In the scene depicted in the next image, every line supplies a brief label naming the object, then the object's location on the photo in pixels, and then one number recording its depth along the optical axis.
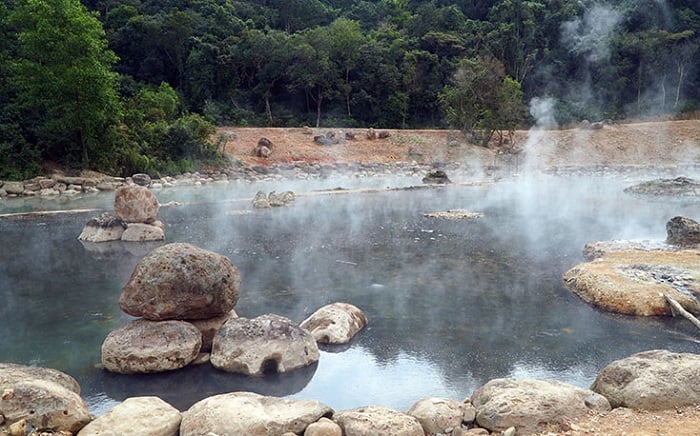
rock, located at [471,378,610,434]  4.67
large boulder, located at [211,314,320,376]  6.28
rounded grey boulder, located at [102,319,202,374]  6.27
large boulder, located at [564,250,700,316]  8.15
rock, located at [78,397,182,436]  4.53
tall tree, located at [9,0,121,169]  23.11
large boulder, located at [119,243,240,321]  6.61
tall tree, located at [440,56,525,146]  33.94
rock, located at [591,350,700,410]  4.90
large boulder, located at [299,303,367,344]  7.22
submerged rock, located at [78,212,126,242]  13.64
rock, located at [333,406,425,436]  4.46
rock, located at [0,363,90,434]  4.59
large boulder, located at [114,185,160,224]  13.61
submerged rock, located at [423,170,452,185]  26.12
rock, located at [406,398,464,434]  4.74
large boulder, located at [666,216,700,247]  11.49
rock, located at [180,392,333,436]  4.52
